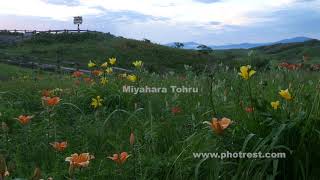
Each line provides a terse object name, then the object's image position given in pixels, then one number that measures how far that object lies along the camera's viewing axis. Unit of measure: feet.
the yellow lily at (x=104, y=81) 18.29
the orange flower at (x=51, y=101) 10.65
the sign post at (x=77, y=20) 159.44
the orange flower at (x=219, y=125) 8.46
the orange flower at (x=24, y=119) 10.34
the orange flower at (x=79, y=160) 7.15
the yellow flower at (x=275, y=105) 9.75
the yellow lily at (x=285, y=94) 9.51
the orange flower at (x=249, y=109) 9.88
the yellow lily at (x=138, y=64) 17.14
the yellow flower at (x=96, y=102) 15.08
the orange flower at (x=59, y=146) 9.51
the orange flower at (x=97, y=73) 18.24
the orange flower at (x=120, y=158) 8.26
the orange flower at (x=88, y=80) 21.04
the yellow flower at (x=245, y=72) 9.84
